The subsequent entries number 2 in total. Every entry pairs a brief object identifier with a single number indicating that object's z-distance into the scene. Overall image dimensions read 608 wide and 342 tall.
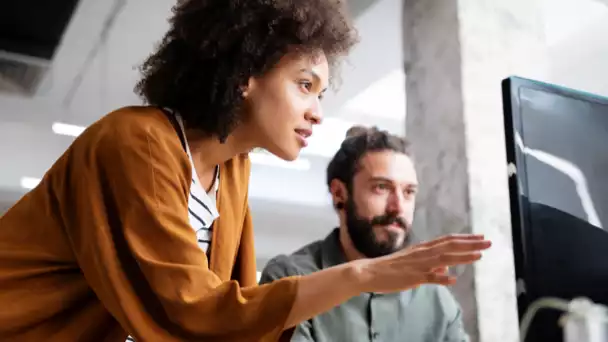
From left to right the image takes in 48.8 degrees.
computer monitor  0.96
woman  0.71
